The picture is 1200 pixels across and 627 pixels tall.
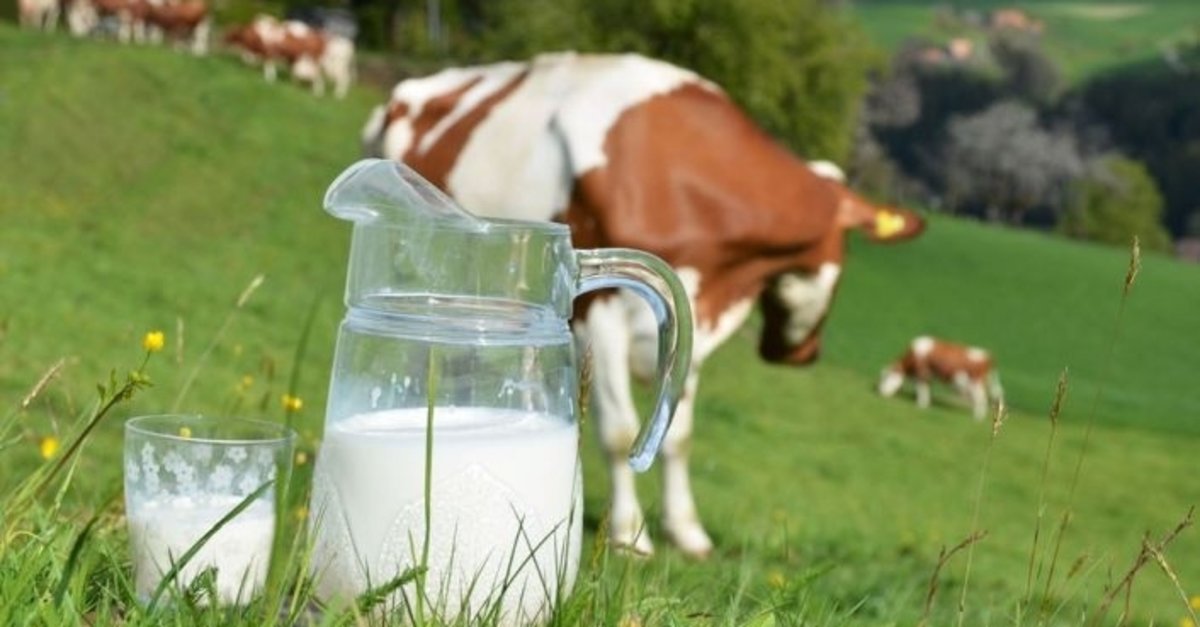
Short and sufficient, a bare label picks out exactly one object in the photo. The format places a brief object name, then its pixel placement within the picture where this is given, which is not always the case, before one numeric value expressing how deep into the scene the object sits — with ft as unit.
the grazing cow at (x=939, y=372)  62.23
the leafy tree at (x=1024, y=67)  316.19
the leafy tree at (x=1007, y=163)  272.72
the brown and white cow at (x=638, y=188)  22.71
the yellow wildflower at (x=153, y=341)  6.94
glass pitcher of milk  6.61
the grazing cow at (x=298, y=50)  104.06
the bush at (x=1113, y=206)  260.83
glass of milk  6.93
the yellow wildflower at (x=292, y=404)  6.81
